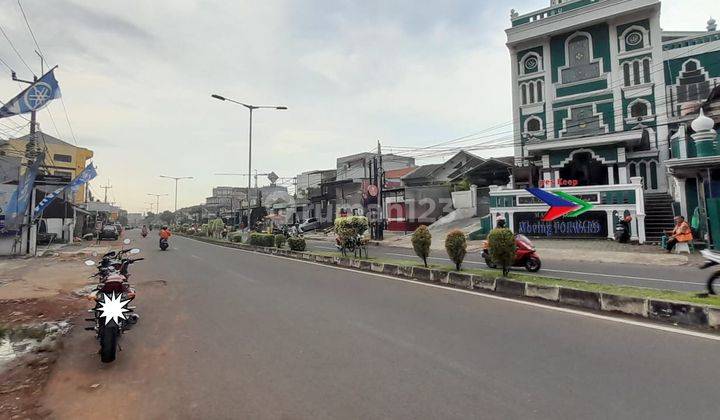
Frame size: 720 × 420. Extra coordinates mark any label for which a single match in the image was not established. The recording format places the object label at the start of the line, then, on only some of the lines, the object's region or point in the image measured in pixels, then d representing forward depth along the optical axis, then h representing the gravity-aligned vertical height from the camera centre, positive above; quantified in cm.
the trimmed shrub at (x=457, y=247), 1001 -50
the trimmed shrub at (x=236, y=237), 2946 -68
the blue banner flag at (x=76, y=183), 2020 +264
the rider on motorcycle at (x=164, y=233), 2414 -26
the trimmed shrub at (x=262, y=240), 2250 -67
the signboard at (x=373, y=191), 2839 +256
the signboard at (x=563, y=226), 1983 +2
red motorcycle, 1135 -84
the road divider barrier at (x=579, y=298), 564 -123
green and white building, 2630 +976
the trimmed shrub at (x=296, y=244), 1891 -75
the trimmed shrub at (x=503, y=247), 877 -45
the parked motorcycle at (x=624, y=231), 1820 -24
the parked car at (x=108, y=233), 3902 -38
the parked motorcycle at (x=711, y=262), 666 -62
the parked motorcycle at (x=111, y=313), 484 -103
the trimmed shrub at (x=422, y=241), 1134 -40
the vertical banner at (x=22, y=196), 1842 +154
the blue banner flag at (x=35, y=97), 1513 +531
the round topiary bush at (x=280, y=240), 2108 -66
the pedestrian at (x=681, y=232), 1450 -24
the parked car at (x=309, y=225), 4762 +32
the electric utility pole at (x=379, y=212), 2797 +106
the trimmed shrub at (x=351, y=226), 1553 +6
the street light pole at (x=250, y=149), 2499 +513
